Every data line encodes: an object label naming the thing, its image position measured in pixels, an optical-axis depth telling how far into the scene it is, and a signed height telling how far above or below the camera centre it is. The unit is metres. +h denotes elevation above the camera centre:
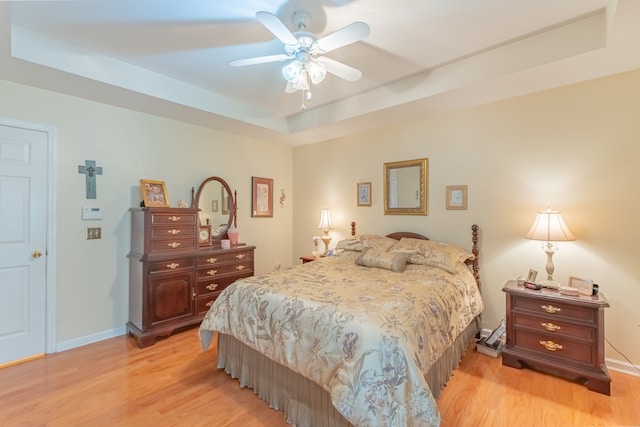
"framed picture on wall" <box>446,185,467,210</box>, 3.21 +0.19
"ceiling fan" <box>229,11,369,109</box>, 1.78 +1.08
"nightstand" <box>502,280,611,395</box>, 2.16 -0.95
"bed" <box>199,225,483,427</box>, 1.45 -0.75
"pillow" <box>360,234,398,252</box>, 3.29 -0.33
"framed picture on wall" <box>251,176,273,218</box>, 4.42 +0.24
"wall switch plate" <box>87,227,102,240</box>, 2.99 -0.22
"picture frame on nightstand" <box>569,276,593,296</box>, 2.29 -0.56
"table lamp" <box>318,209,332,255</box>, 4.29 -0.17
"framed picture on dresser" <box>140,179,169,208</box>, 3.15 +0.21
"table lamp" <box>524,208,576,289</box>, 2.42 -0.15
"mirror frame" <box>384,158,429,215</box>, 3.49 +0.36
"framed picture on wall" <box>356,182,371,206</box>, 4.02 +0.29
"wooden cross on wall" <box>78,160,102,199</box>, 2.95 +0.39
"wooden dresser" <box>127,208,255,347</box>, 2.94 -0.66
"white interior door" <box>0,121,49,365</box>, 2.56 -0.27
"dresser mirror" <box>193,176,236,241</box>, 3.77 +0.10
